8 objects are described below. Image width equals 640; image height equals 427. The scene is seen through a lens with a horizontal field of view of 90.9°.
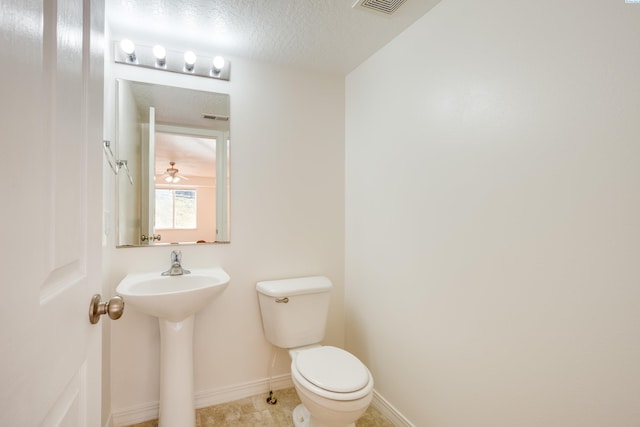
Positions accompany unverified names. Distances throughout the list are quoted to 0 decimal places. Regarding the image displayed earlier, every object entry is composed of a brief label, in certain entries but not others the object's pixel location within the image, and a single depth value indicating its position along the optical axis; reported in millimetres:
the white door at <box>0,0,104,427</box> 366
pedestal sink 1572
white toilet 1384
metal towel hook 1623
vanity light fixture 1792
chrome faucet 1804
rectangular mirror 1835
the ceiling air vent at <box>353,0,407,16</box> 1477
